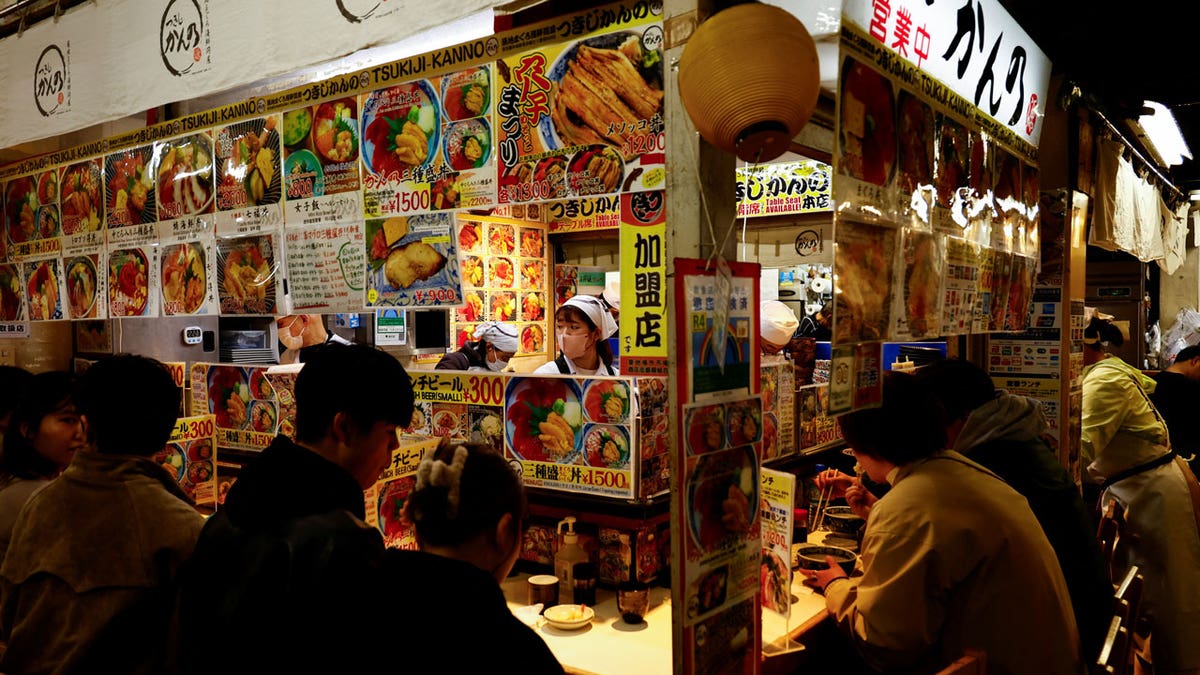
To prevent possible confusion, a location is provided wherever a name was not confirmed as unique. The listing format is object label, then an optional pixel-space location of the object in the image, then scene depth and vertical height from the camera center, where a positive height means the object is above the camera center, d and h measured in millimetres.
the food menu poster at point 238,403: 4227 -505
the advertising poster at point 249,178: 3635 +635
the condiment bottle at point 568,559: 3305 -1061
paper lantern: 1821 +532
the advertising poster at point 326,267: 3447 +195
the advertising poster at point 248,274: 3764 +181
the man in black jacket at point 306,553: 1618 -517
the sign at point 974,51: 2676 +1027
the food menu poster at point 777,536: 2725 -827
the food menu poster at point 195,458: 4152 -776
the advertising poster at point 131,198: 4191 +626
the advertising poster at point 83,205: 4426 +622
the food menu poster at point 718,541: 2029 -644
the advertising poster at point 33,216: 4699 +606
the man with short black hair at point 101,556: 2148 -669
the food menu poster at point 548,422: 3234 -503
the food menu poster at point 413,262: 3234 +198
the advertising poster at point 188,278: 3994 +179
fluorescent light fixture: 6203 +1403
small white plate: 3049 -1211
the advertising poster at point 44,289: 4766 +154
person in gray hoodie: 3307 -711
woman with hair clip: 1516 -539
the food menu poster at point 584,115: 2555 +659
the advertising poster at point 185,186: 3926 +646
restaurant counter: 2758 -1256
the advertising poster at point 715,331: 2008 -70
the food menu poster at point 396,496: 3162 -757
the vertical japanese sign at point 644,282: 2773 +86
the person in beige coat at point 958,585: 2541 -924
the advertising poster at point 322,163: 3354 +644
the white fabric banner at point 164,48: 2664 +1056
